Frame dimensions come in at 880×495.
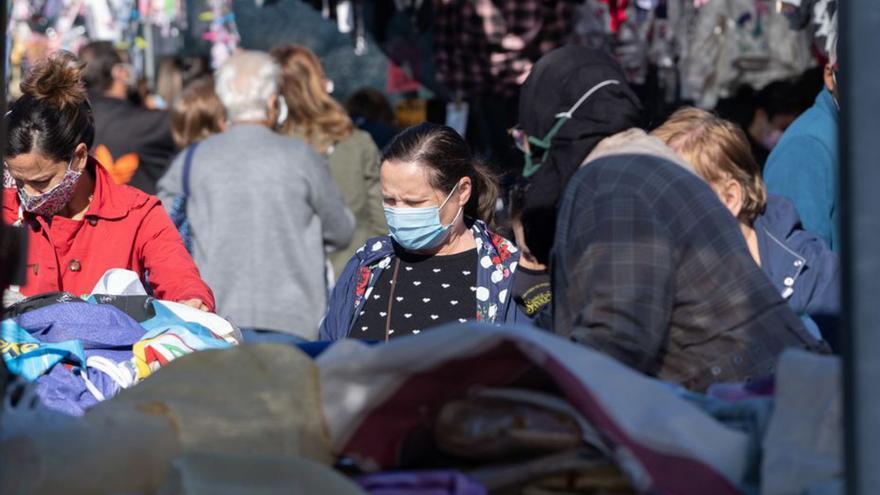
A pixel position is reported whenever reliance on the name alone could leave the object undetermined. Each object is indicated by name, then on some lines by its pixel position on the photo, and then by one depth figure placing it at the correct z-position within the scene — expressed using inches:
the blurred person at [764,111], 597.0
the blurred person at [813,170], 380.2
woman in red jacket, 315.6
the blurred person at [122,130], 603.8
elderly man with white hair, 459.2
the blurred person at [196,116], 567.5
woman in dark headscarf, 247.3
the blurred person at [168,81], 783.1
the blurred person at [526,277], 348.5
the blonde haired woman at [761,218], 331.0
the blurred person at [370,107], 658.2
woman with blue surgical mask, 323.0
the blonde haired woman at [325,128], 533.0
